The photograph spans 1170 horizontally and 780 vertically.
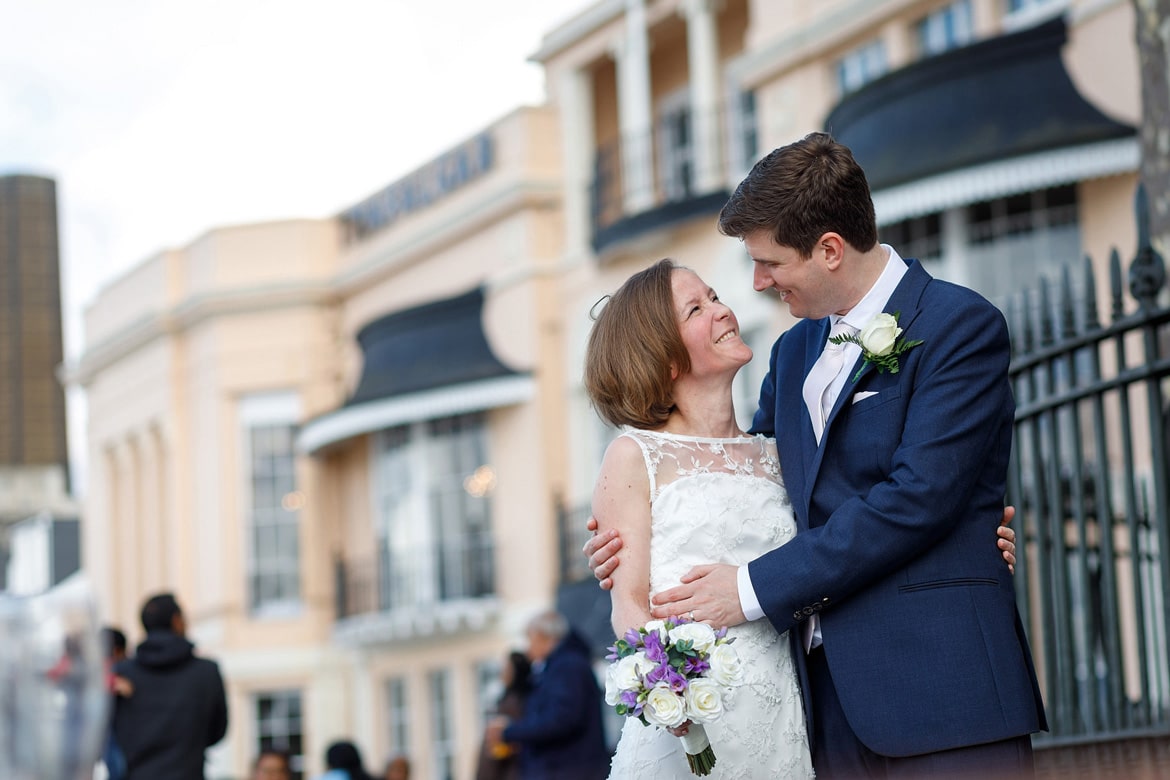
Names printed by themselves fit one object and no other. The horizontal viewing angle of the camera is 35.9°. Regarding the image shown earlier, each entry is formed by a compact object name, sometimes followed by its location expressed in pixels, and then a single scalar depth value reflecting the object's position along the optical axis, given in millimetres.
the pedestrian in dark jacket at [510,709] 11273
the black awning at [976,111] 15141
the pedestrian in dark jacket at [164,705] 8484
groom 3732
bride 4180
